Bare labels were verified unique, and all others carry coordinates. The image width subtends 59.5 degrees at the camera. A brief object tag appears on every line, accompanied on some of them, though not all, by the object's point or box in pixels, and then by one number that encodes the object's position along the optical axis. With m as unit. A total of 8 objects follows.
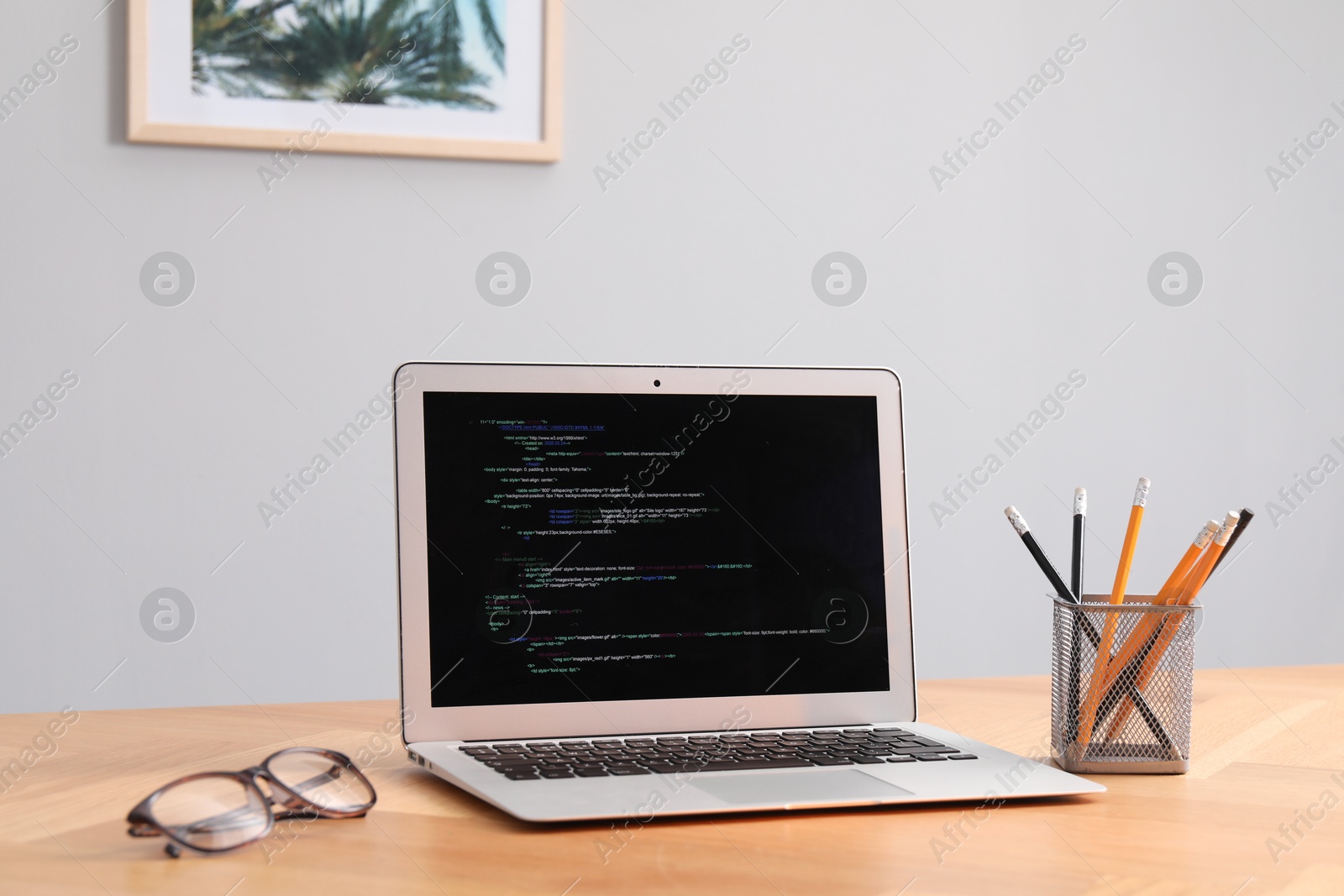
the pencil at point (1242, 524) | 0.76
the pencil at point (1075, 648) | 0.76
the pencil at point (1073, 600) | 0.76
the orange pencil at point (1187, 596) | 0.76
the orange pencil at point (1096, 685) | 0.75
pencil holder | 0.75
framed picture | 1.65
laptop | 0.75
